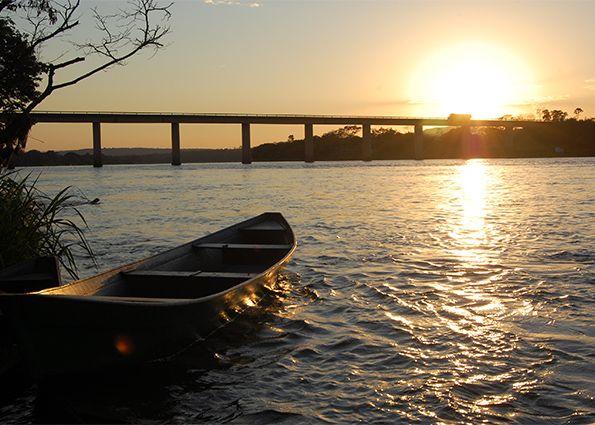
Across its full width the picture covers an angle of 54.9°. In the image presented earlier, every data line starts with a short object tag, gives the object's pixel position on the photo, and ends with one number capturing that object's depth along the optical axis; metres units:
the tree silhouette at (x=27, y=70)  10.65
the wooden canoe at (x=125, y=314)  5.74
